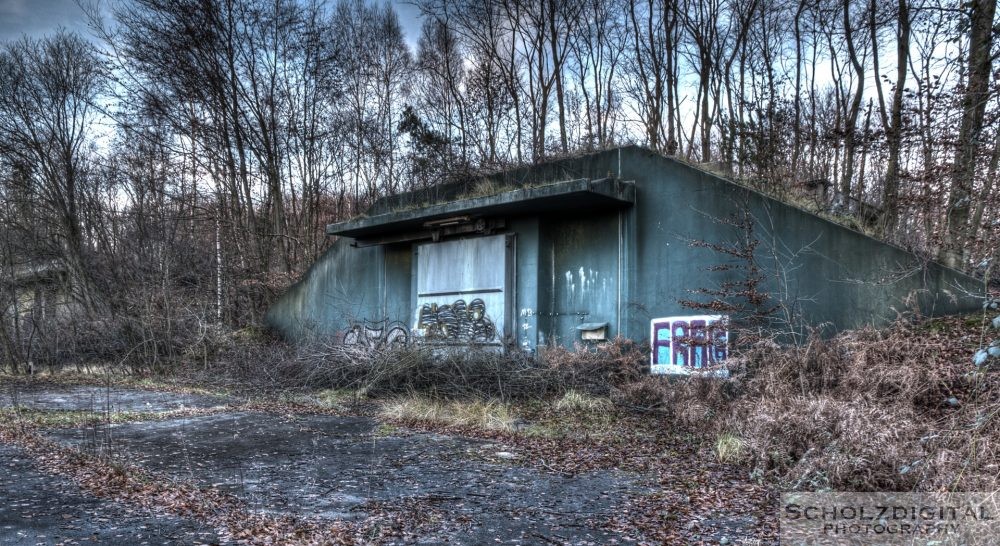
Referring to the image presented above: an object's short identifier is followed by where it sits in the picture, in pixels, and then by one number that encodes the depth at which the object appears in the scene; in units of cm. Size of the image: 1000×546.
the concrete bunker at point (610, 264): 924
